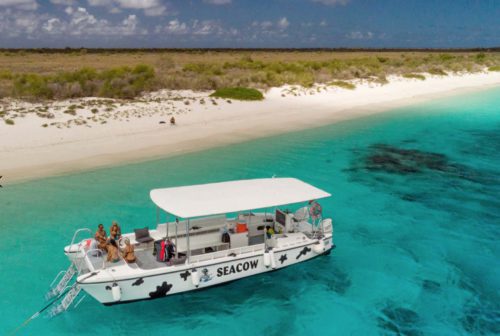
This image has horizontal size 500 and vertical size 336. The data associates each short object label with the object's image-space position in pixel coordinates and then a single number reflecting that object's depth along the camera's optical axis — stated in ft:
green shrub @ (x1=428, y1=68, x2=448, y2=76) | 231.30
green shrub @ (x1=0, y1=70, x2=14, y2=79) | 139.95
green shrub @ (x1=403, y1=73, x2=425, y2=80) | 210.12
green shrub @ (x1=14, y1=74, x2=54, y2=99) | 116.93
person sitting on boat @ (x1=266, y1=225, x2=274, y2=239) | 45.70
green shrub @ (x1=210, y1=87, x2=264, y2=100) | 133.28
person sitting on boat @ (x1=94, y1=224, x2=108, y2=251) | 40.09
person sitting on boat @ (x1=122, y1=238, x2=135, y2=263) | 39.11
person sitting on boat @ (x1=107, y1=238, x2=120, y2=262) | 38.78
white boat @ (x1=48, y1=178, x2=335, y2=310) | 37.47
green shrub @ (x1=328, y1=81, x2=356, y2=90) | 169.37
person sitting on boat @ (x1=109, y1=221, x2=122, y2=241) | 41.91
